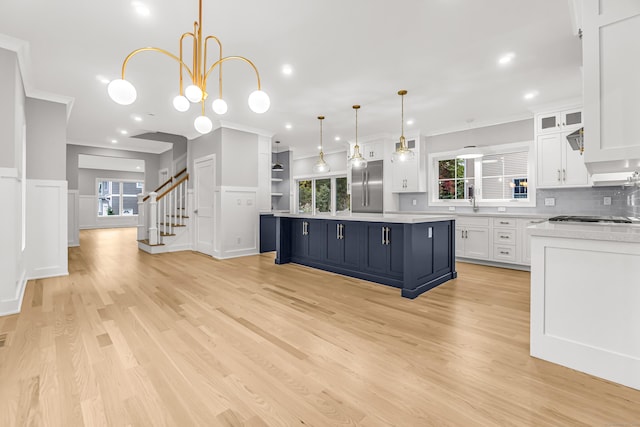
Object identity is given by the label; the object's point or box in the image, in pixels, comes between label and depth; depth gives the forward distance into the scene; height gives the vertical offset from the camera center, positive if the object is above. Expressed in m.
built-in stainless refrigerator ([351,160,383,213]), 7.09 +0.58
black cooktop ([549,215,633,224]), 3.05 -0.08
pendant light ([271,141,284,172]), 8.12 +1.24
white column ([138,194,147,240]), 7.96 -0.28
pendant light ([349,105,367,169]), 4.60 +0.79
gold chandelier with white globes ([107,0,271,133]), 1.77 +0.78
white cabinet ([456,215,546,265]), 5.11 -0.49
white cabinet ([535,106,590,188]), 4.68 +0.96
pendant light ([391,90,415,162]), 4.36 +0.87
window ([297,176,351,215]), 8.73 +0.51
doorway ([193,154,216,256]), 6.59 +0.21
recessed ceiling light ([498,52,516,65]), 3.36 +1.77
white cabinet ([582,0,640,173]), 1.86 +0.84
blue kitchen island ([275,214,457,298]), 3.68 -0.52
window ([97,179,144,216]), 13.45 +0.71
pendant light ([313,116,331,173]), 4.92 +0.76
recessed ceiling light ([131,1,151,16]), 2.54 +1.77
